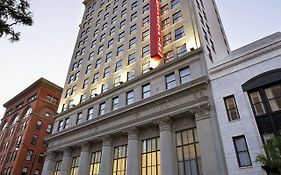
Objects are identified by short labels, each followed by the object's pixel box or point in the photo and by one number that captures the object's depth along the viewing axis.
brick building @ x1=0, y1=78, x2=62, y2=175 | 50.78
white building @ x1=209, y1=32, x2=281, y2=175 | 17.11
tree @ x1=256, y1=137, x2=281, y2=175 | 12.41
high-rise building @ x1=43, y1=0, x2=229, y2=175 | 21.81
